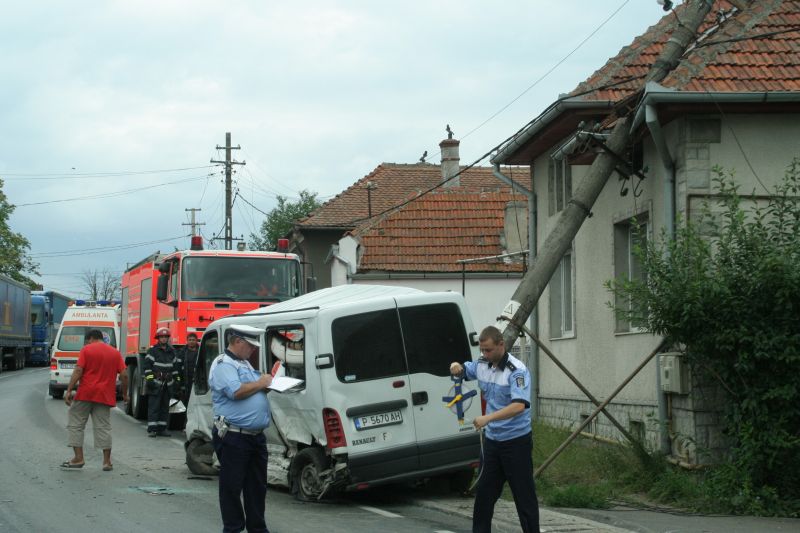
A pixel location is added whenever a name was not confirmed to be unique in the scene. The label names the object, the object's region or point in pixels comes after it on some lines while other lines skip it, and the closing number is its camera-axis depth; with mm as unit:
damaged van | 10375
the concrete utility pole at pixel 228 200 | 45750
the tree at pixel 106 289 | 112762
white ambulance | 27484
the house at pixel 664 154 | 12008
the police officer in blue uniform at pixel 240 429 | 7980
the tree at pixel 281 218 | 63475
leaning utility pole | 12195
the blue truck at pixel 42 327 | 57500
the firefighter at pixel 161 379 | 18384
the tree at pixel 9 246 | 67625
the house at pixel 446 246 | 30516
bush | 10102
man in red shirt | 13625
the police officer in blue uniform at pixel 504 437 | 7867
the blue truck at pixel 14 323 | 44750
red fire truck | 18812
